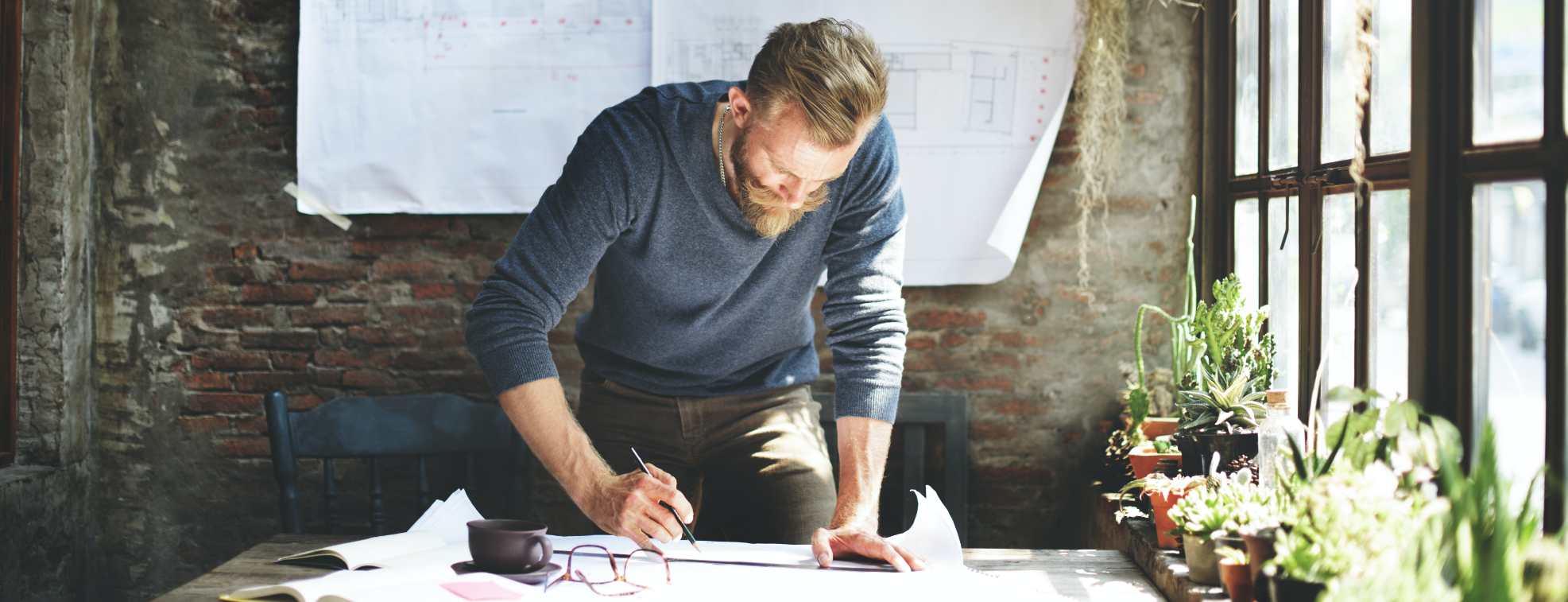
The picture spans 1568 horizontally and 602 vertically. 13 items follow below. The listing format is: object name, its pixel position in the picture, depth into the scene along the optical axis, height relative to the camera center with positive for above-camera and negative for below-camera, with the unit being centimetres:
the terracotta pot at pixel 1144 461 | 209 -36
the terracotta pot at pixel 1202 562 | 140 -39
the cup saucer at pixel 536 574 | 140 -41
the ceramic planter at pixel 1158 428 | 227 -31
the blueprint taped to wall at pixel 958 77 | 253 +59
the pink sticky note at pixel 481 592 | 131 -41
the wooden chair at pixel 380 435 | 219 -34
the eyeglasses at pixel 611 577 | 137 -42
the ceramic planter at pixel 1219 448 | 173 -28
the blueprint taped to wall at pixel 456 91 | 258 +56
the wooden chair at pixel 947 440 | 262 -40
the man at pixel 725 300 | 166 -1
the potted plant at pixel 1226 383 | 176 -17
